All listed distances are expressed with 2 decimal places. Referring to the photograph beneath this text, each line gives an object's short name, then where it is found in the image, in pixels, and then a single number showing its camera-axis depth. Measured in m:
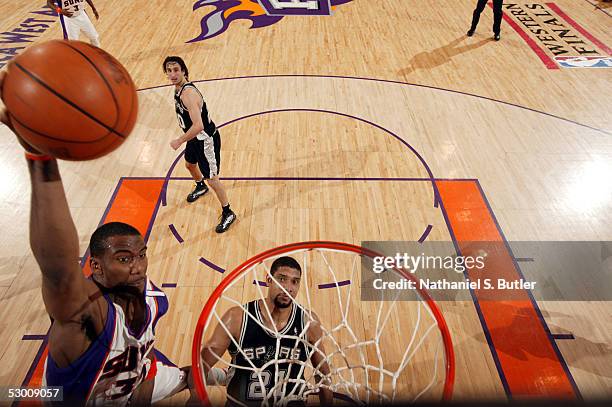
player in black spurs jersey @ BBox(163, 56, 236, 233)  3.88
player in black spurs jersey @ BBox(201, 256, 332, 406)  2.62
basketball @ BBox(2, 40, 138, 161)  1.44
